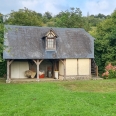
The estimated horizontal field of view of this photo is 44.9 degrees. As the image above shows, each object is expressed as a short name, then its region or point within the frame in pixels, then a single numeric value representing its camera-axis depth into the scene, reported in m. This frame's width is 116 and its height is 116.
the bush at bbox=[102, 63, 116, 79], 15.22
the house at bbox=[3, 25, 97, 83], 14.63
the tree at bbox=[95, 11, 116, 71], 16.98
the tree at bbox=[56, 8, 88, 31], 24.84
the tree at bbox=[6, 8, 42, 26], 23.46
